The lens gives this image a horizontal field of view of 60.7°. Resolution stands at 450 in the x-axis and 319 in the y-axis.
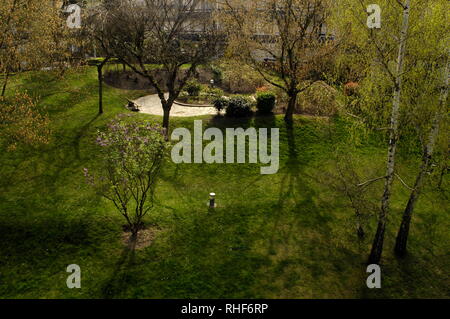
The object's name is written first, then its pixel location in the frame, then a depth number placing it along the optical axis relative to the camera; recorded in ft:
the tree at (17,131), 58.50
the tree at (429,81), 46.09
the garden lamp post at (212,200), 62.03
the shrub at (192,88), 102.22
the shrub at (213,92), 100.01
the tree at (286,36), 80.12
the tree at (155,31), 74.79
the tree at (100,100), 87.20
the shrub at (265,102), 87.76
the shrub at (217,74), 116.77
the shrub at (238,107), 86.89
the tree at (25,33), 61.00
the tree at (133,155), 52.21
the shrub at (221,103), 87.76
